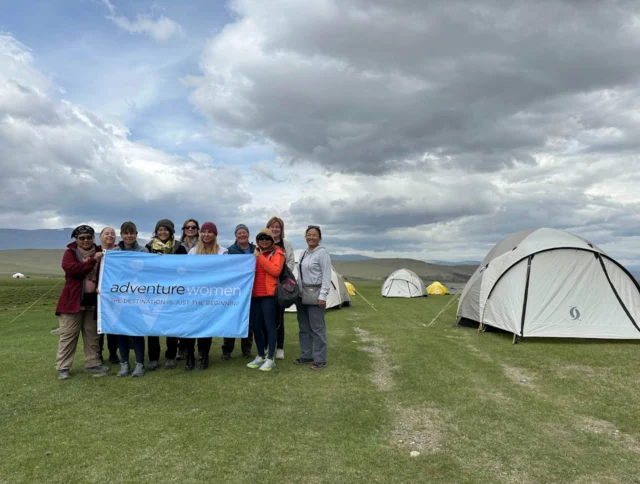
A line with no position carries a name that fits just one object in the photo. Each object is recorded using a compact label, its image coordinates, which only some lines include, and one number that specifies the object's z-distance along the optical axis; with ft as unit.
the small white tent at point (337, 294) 62.23
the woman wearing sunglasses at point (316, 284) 24.61
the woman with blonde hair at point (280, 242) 25.70
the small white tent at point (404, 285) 94.07
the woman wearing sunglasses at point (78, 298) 22.24
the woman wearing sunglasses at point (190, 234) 26.35
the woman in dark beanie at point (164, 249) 24.62
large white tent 35.06
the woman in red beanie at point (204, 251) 24.54
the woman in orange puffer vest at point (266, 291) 24.09
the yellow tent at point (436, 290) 105.19
